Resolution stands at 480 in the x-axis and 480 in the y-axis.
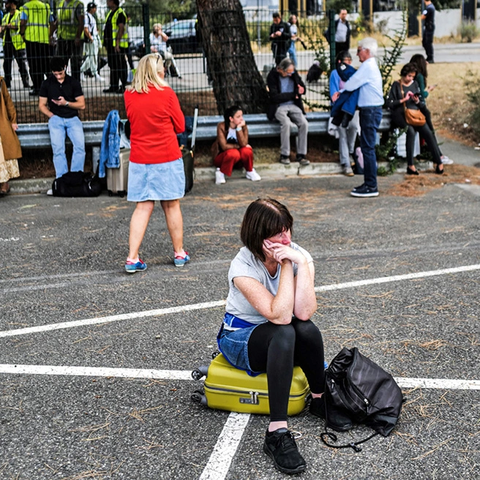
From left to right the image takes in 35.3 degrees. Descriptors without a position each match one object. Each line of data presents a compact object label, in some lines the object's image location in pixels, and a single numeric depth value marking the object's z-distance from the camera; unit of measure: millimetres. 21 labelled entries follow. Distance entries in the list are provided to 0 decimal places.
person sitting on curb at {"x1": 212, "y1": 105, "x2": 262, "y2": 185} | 10539
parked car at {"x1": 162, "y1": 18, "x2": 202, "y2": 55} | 11586
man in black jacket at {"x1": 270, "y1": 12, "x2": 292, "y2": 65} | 12211
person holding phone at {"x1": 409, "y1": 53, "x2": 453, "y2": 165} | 11391
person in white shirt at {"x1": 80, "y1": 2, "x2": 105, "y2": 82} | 11438
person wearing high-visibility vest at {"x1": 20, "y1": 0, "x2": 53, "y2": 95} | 11031
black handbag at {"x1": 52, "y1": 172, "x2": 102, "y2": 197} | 9891
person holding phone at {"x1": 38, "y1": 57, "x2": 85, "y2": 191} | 9945
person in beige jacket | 9961
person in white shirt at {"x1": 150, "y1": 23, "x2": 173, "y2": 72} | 11438
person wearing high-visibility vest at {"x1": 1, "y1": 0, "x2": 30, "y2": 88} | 11148
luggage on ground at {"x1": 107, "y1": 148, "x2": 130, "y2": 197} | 9766
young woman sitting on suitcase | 3672
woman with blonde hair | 6543
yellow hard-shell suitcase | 3920
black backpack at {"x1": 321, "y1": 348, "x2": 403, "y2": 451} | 3812
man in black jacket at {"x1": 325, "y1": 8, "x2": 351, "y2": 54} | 18688
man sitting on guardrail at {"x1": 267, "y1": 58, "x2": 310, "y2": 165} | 11102
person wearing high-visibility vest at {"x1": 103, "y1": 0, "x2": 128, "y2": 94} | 11375
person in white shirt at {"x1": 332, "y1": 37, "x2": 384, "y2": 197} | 9578
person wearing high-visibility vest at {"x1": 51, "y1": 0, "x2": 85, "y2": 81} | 11623
